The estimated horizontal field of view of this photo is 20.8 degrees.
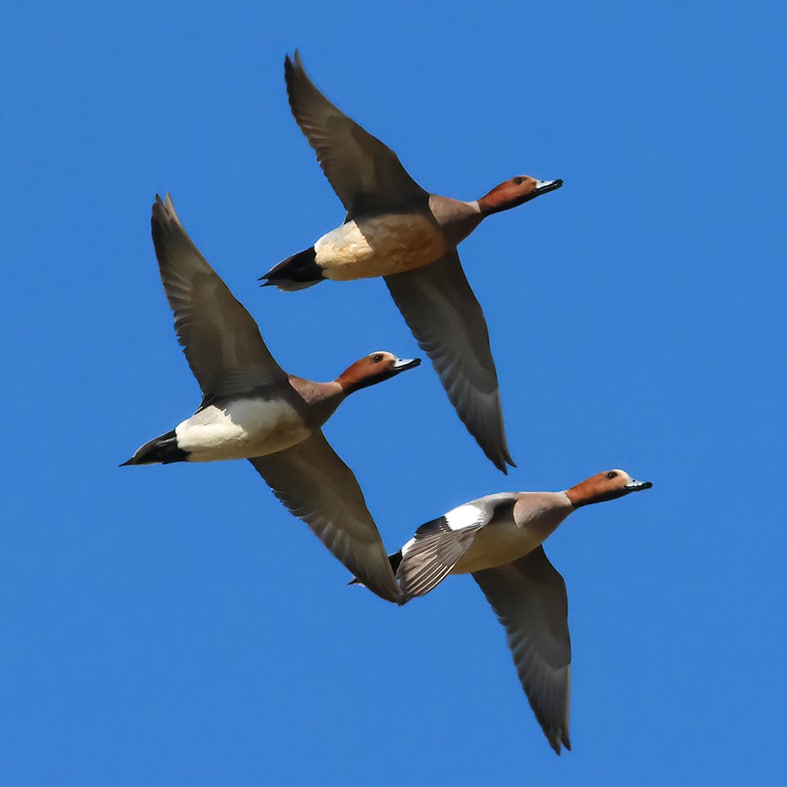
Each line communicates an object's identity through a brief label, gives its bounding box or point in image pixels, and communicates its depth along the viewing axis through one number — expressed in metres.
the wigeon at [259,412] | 15.05
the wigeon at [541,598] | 16.52
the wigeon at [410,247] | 16.44
